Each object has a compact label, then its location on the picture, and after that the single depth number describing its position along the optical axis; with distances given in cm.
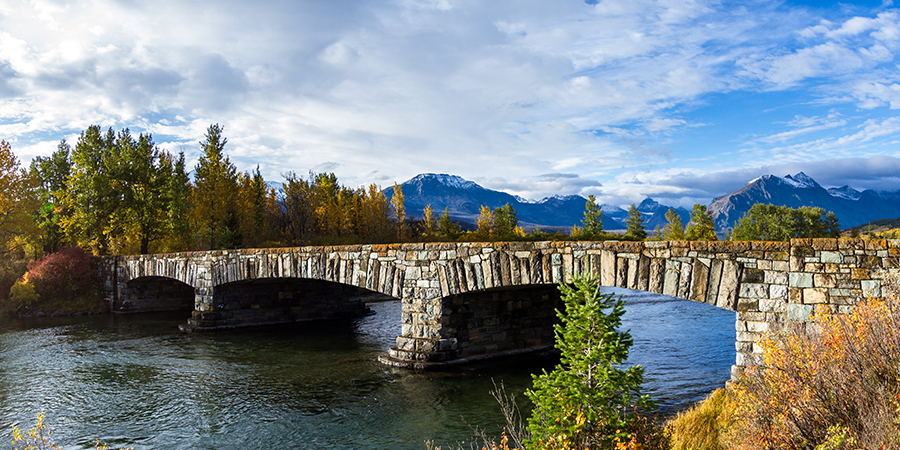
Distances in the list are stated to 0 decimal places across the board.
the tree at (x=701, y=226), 6517
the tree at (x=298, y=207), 4644
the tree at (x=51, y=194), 4109
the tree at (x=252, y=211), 4381
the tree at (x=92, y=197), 3762
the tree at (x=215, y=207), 3862
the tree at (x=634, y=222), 8378
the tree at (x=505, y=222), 6769
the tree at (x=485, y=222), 6941
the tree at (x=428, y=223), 6925
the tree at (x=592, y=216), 7894
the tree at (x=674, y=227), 6888
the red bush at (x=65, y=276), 3250
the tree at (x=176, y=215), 3947
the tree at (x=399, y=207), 6094
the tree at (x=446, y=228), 5998
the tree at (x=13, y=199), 3522
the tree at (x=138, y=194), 3781
